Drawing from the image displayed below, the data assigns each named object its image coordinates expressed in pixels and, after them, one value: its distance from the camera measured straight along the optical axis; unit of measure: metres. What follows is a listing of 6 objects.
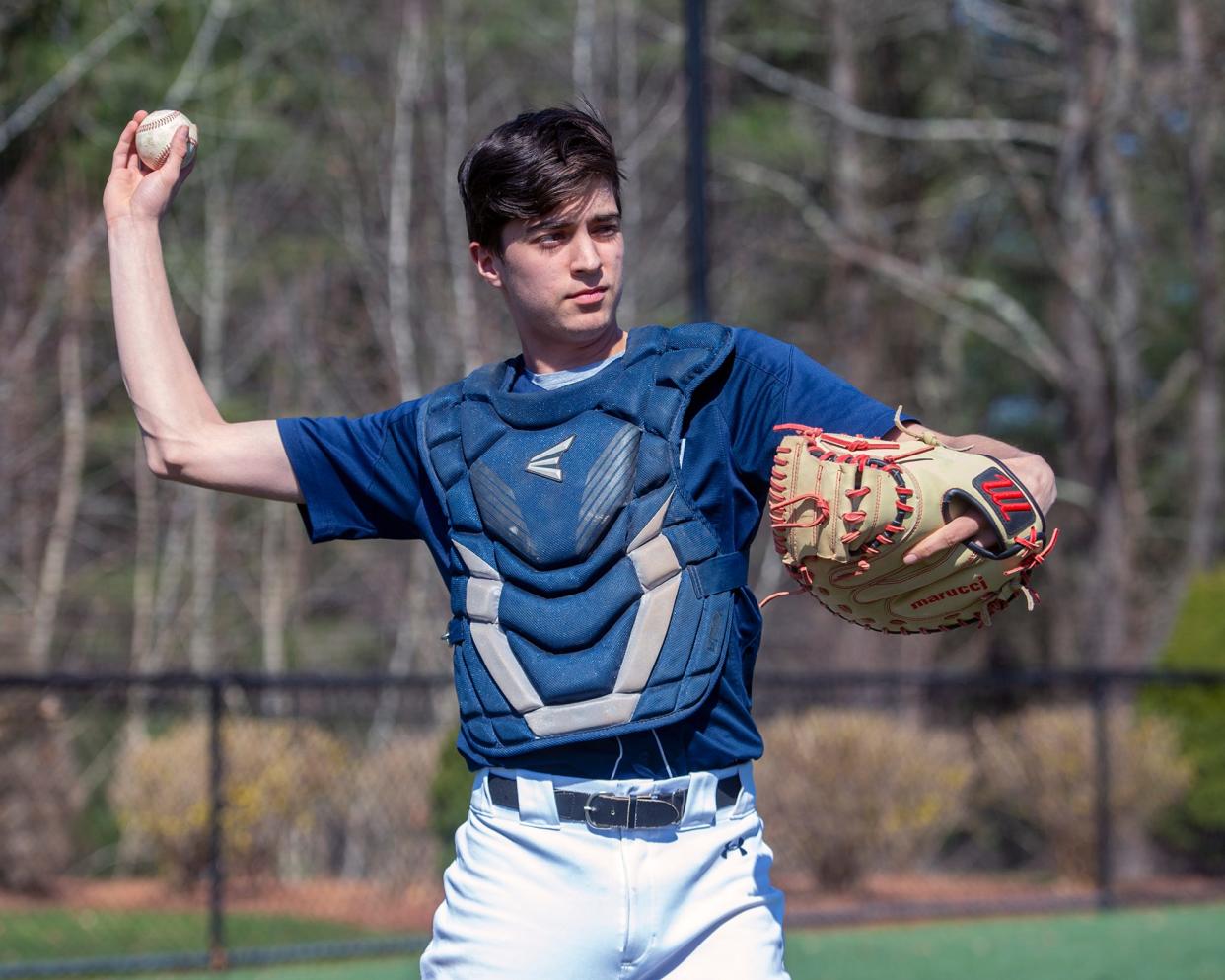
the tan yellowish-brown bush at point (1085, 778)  11.44
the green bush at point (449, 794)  10.09
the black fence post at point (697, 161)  8.73
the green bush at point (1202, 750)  11.54
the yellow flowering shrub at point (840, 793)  11.05
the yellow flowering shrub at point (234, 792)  10.40
